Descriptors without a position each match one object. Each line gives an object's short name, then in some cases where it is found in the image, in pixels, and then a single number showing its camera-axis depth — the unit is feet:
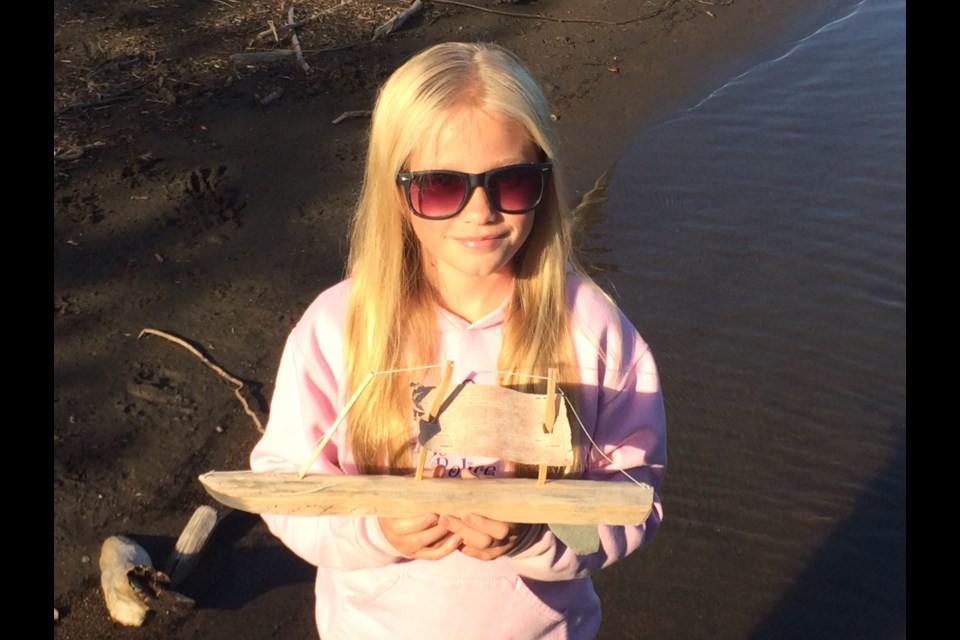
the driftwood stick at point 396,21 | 30.07
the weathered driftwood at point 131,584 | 13.07
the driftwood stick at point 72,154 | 22.02
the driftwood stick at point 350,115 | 26.00
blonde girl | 7.20
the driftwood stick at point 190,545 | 13.83
